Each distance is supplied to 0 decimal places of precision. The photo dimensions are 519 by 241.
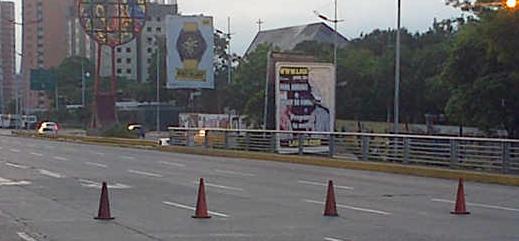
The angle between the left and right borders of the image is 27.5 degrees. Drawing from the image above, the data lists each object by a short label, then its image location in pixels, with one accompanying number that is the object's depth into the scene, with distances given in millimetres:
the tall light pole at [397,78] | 47784
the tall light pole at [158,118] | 106144
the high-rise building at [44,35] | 165375
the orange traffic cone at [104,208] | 17500
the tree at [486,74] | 47194
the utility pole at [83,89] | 140625
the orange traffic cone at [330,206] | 18266
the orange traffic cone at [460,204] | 18984
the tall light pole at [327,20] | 79250
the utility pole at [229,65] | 121050
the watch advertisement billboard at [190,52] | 75625
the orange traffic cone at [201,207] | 17797
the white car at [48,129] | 93688
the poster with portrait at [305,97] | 46469
